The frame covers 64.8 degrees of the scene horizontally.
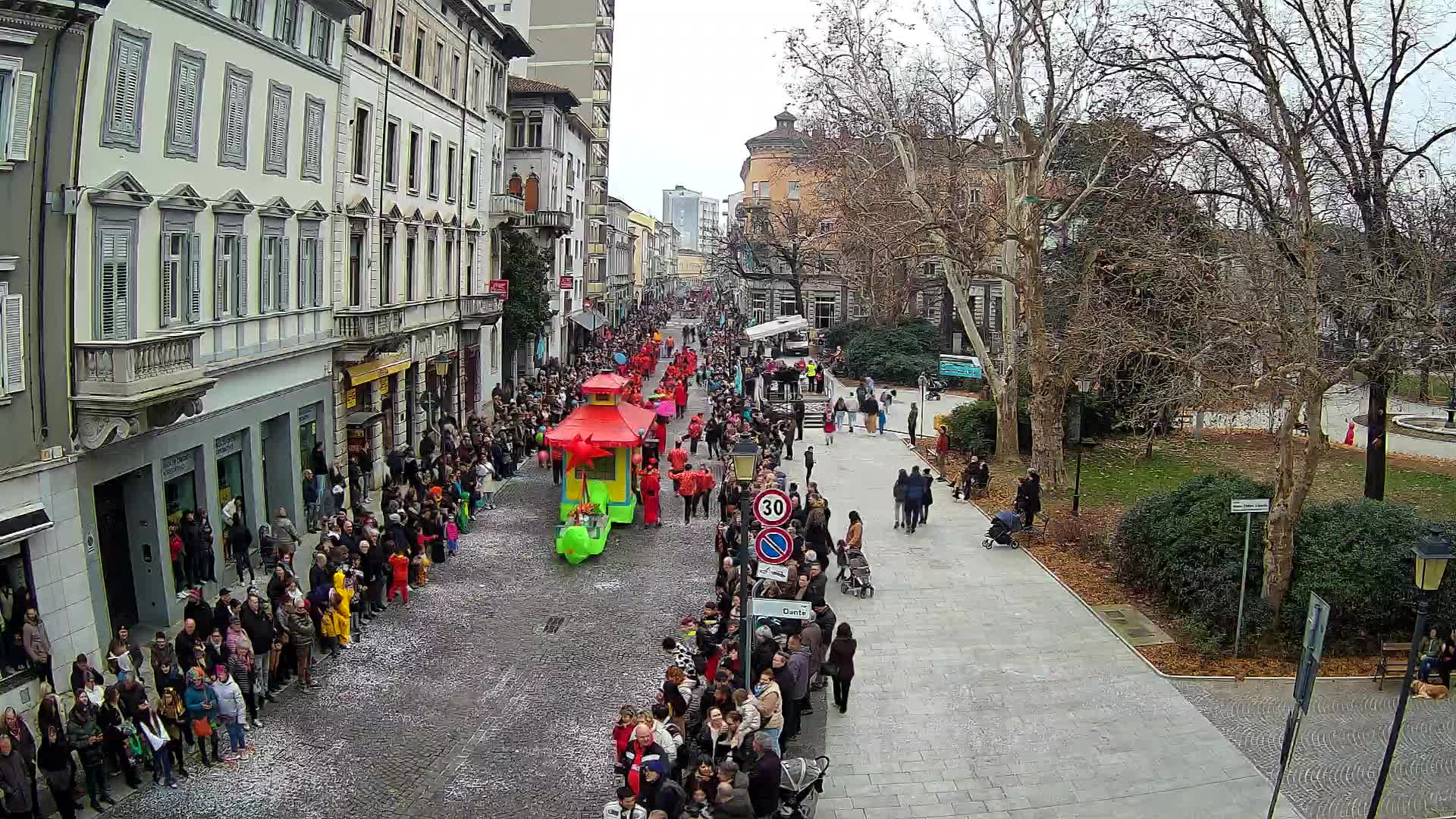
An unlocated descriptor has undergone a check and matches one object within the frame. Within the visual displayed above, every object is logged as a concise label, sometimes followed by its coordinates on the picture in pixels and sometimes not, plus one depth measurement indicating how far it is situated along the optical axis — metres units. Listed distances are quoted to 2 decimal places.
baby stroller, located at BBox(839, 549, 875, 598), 19.75
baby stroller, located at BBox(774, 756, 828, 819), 10.81
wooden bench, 15.25
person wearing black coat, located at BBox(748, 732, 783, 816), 10.43
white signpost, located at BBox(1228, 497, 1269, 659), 15.30
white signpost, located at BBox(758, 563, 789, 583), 14.53
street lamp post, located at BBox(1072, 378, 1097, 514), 25.38
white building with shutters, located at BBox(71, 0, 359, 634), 15.65
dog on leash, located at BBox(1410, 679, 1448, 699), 14.83
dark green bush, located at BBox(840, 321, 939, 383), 54.41
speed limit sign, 15.49
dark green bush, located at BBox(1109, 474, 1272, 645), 16.84
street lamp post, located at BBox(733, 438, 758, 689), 12.71
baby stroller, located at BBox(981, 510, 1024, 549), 23.39
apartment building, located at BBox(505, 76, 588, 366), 51.44
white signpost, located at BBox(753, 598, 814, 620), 12.63
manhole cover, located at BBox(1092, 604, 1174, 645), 17.42
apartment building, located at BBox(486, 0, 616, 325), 70.19
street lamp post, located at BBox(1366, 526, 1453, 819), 11.00
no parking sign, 14.91
